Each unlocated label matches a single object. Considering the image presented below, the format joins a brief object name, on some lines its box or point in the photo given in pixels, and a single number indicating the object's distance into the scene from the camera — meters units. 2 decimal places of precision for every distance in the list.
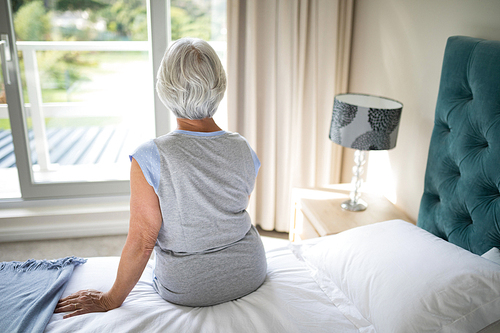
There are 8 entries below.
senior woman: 1.21
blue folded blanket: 1.12
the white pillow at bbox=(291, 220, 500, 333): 1.06
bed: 1.09
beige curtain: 2.59
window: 2.60
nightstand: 1.96
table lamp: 1.85
